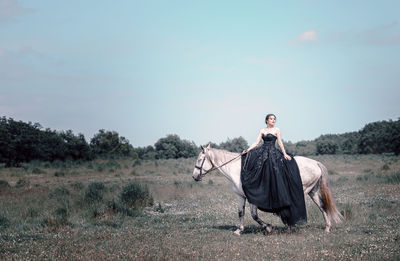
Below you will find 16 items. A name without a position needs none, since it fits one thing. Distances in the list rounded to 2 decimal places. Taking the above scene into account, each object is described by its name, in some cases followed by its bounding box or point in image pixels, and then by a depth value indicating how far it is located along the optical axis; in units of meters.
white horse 9.97
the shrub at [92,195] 15.56
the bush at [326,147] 75.38
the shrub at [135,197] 15.30
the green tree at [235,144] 72.44
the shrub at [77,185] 20.63
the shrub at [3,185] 20.27
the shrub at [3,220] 11.57
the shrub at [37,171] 30.67
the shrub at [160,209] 14.93
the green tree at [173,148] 68.75
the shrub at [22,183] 21.72
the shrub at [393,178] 21.25
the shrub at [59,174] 29.21
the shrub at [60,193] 17.13
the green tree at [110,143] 53.67
